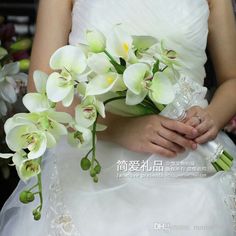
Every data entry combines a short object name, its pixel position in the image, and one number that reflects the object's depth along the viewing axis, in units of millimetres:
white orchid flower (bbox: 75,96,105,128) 1195
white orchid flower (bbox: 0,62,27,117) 1607
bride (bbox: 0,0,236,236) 1331
